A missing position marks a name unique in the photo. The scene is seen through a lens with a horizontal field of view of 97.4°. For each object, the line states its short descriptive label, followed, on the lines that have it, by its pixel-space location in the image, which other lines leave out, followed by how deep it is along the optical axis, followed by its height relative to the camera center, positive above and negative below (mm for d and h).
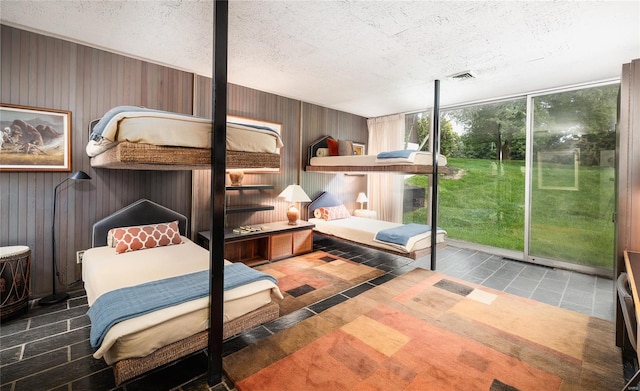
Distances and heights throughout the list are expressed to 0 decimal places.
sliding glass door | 3895 +273
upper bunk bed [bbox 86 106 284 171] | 1710 +340
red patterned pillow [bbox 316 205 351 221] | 5359 -376
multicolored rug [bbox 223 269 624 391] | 1840 -1199
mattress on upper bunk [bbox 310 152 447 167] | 3972 +540
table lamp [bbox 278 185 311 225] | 4668 -69
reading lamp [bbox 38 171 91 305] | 2807 -757
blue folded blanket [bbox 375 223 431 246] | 3855 -559
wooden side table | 4078 -800
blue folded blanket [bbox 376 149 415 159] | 3963 +585
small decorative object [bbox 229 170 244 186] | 4238 +238
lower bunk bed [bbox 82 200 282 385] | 1605 -724
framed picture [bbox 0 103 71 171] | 2699 +513
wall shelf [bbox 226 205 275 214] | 4164 -246
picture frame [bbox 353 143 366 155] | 6353 +1035
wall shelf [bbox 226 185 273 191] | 4142 +78
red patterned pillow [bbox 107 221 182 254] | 3053 -517
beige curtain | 6152 +335
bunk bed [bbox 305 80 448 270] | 3967 +426
